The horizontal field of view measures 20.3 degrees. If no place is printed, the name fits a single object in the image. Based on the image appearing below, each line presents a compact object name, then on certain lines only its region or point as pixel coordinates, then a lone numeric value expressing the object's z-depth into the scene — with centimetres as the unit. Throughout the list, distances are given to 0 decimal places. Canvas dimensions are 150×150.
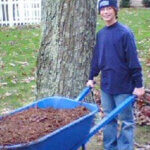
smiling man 423
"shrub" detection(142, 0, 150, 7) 2353
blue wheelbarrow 327
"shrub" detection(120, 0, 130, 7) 2329
